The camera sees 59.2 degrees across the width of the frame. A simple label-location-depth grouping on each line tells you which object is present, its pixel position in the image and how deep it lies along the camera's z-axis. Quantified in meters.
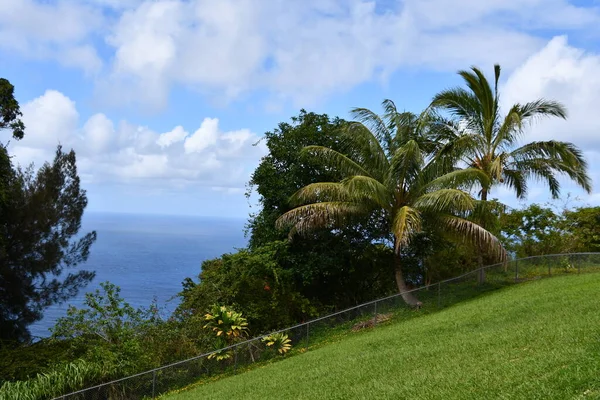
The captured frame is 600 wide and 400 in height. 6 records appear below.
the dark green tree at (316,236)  19.33
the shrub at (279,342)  14.20
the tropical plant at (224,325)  14.84
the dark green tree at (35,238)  22.84
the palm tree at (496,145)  18.69
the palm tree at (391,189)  16.12
